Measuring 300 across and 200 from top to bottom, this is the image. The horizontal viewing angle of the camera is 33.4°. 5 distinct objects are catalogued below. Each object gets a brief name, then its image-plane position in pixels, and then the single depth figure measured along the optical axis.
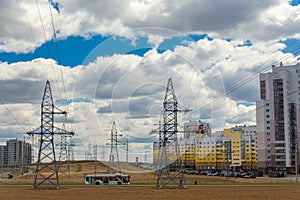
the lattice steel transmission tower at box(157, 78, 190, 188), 90.94
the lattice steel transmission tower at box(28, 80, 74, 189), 88.88
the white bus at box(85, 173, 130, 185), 125.38
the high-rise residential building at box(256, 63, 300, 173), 185.25
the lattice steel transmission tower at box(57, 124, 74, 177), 148.80
